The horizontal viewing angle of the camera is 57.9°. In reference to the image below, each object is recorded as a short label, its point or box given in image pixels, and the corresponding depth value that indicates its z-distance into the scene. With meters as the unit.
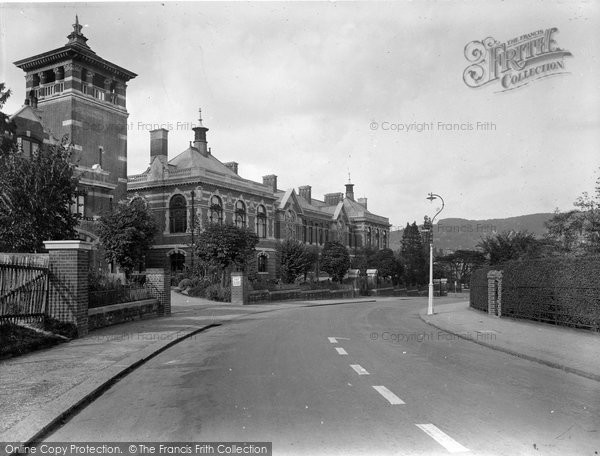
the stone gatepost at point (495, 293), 22.61
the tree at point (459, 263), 88.19
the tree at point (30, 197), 17.42
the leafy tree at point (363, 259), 67.82
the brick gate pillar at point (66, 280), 12.81
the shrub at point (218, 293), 34.71
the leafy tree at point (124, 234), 34.28
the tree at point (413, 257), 73.81
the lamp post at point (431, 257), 25.62
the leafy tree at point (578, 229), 23.34
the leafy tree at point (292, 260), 48.31
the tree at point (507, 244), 46.29
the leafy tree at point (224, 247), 37.16
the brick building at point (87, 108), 37.34
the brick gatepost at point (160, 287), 21.31
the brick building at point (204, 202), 47.29
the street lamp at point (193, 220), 45.24
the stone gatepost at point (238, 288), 34.06
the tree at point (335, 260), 58.75
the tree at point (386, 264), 68.12
